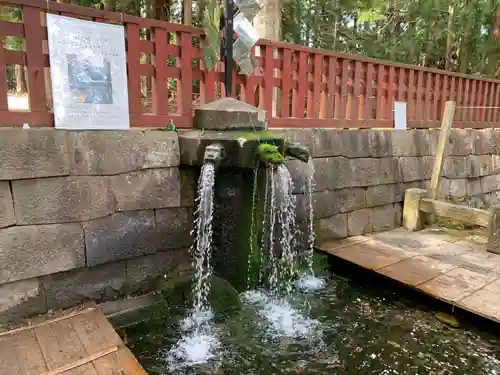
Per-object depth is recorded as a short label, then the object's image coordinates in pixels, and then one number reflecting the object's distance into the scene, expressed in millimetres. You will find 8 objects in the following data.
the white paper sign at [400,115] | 5953
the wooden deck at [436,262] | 3662
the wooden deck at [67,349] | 2375
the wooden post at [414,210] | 5918
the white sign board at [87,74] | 2924
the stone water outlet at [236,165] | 3260
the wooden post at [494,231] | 4750
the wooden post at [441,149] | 5770
